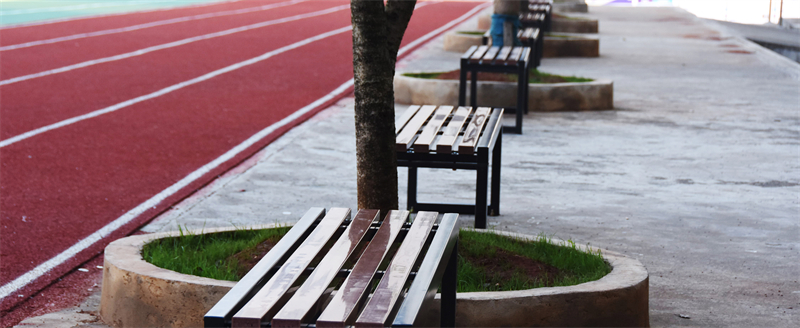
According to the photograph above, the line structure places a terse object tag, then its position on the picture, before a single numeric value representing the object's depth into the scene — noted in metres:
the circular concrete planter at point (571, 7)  32.26
